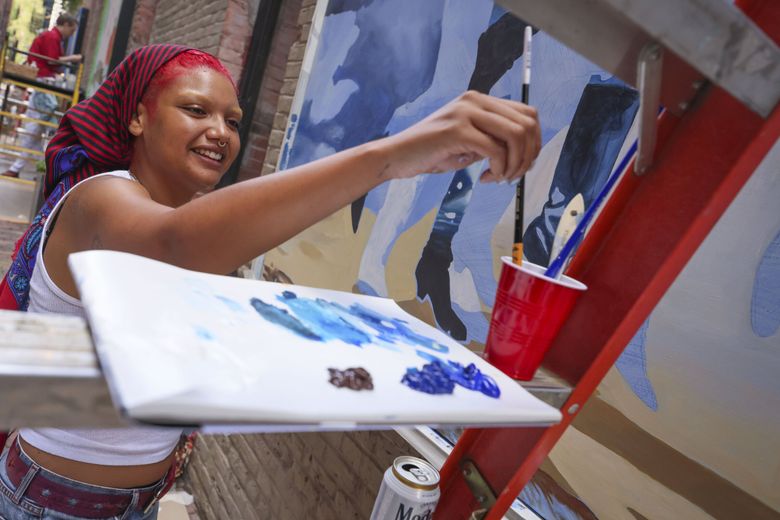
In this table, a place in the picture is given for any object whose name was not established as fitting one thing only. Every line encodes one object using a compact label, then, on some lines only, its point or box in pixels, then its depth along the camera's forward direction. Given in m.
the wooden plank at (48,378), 0.30
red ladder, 0.56
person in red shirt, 7.01
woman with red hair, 0.66
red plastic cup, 0.63
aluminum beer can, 0.79
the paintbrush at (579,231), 0.62
